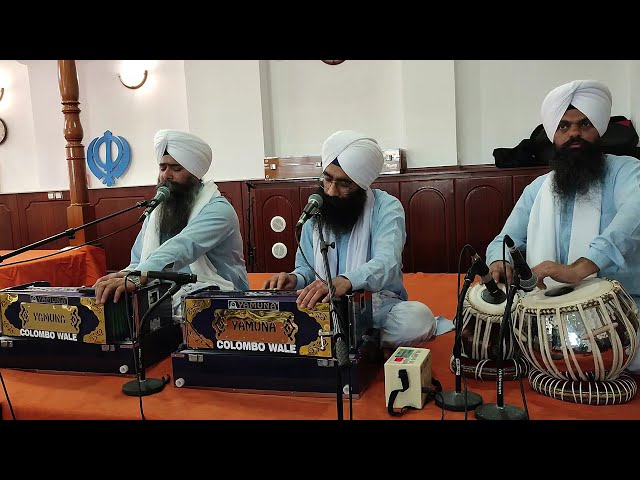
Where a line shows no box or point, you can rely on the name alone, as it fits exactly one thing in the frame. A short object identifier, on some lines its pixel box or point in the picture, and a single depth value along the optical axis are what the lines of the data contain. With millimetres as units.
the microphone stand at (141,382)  2146
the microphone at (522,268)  1659
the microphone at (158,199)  2475
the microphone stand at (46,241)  2171
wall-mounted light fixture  6914
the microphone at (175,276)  1957
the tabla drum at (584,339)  1796
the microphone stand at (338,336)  1636
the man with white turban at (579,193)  2234
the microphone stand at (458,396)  1821
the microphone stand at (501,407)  1668
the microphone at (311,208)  1758
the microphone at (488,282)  1715
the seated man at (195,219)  2824
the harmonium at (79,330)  2275
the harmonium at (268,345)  1979
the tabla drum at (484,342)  2111
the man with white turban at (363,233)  2441
